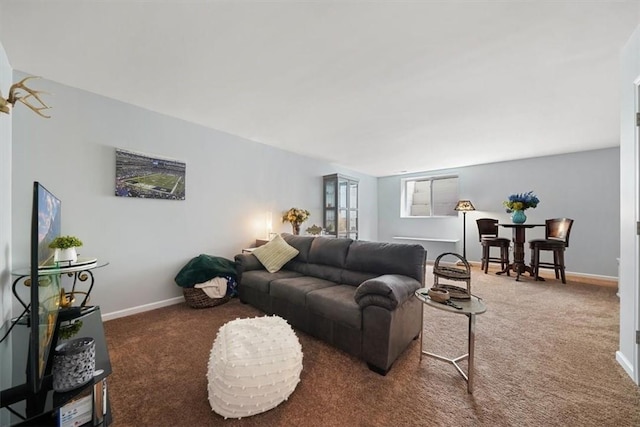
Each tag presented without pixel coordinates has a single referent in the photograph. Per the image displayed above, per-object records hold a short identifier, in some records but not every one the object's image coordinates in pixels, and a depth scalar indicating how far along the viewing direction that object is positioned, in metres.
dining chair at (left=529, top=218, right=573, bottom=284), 4.18
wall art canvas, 2.76
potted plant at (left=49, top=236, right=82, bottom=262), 1.87
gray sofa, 1.81
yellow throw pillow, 3.15
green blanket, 3.02
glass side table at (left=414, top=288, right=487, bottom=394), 1.54
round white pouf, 1.36
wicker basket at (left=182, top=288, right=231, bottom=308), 2.97
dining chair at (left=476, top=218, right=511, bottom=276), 4.83
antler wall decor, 1.18
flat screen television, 0.87
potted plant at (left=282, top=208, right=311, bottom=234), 4.46
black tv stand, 0.91
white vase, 1.87
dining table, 4.50
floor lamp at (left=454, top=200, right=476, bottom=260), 5.56
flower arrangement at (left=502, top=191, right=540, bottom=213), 4.55
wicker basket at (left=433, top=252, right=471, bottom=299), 1.69
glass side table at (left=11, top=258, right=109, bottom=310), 1.64
